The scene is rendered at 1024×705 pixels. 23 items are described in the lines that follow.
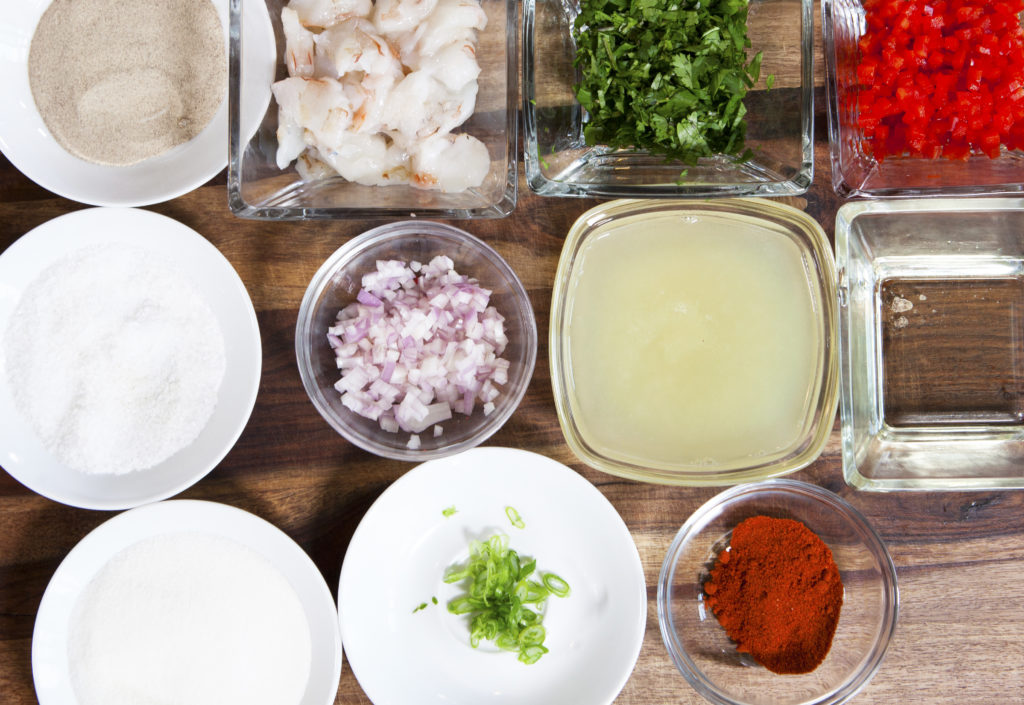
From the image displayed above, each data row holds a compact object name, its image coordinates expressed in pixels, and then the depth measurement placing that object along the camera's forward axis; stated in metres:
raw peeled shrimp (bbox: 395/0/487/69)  0.53
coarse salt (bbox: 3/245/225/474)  0.55
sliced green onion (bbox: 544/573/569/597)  0.56
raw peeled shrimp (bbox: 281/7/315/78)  0.53
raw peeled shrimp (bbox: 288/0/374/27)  0.53
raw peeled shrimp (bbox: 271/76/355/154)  0.52
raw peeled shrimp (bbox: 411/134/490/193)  0.54
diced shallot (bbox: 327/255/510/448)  0.55
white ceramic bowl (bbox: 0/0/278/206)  0.55
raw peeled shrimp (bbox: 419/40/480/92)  0.53
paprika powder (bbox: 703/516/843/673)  0.56
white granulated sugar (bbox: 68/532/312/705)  0.56
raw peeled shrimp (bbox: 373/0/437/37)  0.53
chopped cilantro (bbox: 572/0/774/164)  0.52
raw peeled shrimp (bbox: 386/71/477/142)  0.53
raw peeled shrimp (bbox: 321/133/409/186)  0.54
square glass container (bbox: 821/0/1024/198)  0.55
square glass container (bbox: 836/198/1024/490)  0.57
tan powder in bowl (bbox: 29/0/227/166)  0.55
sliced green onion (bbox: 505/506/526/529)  0.56
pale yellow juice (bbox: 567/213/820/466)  0.56
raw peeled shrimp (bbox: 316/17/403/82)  0.52
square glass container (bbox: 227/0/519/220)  0.54
